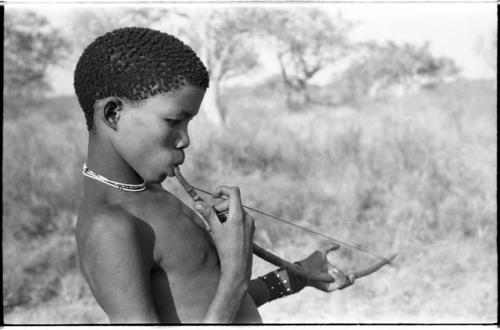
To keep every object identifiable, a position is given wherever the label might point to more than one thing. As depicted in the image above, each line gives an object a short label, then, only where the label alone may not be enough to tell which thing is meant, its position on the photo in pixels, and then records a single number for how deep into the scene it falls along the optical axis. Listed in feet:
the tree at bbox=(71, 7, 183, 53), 19.58
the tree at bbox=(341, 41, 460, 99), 19.88
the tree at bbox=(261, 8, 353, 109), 21.08
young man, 3.54
